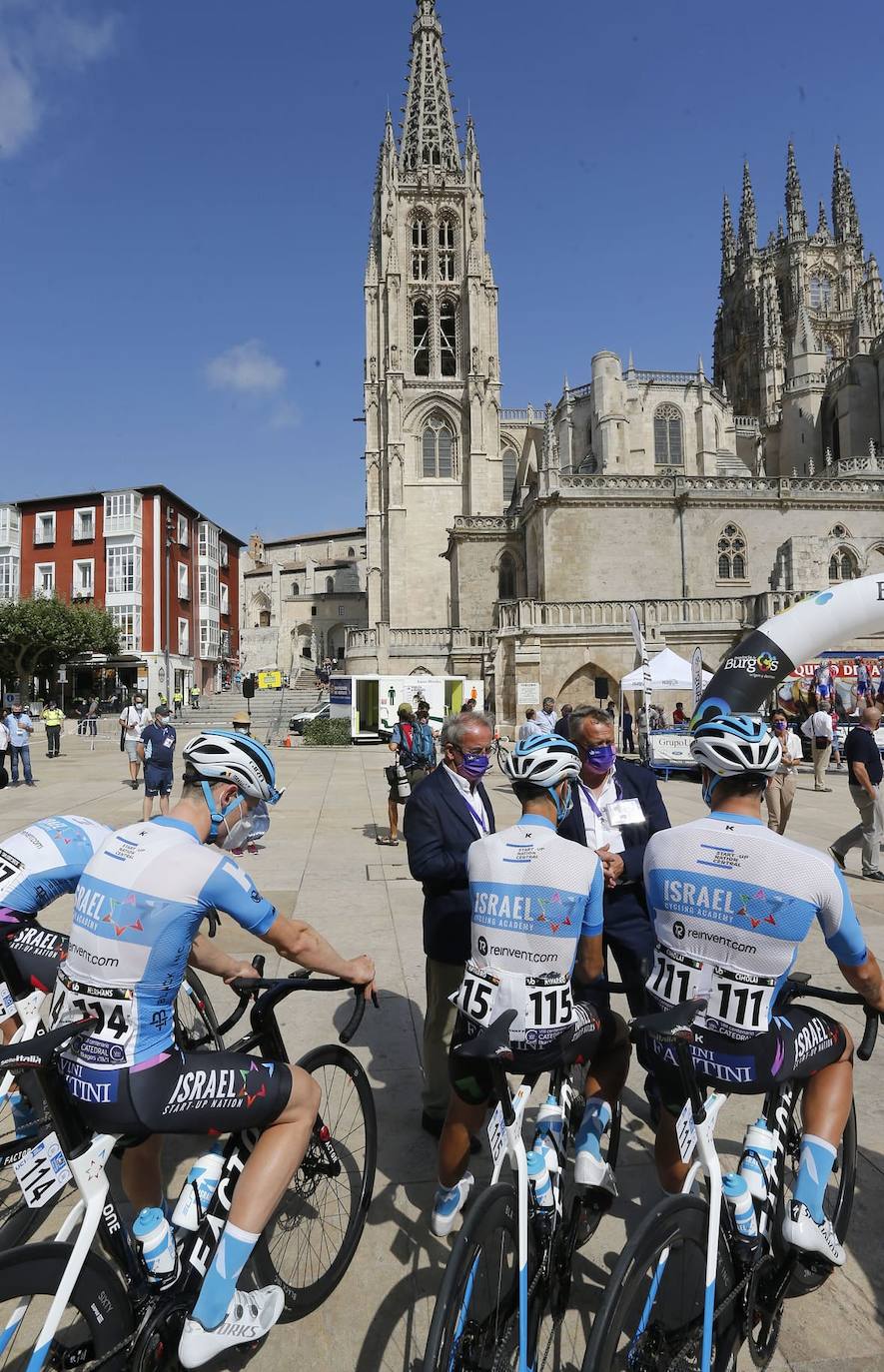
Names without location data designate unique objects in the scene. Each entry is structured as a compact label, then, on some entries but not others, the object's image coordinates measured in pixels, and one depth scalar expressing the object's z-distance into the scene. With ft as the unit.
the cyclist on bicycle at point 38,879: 9.69
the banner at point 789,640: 29.71
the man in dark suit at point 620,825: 11.04
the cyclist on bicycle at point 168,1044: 6.57
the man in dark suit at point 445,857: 11.03
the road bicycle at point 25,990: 9.86
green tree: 131.23
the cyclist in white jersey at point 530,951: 8.05
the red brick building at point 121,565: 157.48
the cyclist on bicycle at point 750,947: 7.26
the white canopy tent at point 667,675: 63.98
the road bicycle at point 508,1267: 6.08
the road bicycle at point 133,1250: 5.57
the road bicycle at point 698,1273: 6.01
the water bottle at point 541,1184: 7.10
